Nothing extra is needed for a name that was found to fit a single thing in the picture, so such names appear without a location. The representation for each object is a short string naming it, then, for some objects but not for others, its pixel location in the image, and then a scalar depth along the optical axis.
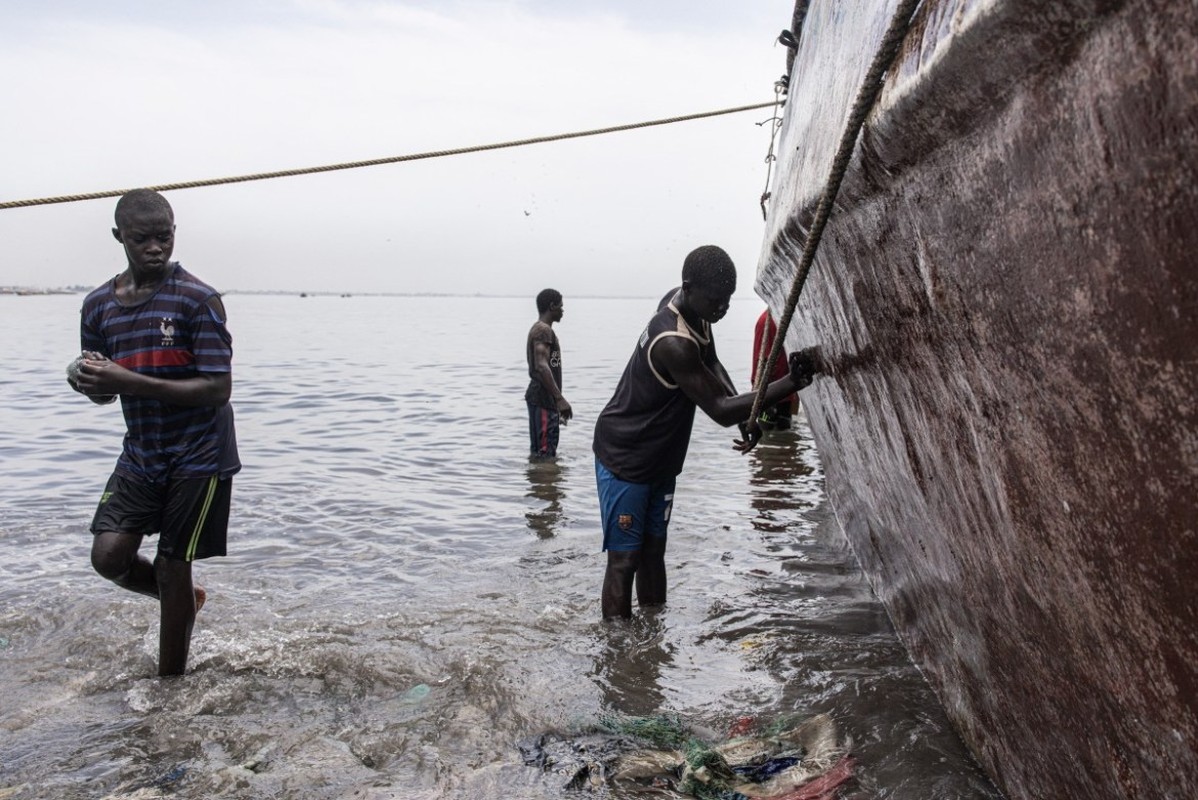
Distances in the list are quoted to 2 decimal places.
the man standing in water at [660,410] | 3.80
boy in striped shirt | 3.42
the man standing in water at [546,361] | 8.66
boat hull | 1.13
